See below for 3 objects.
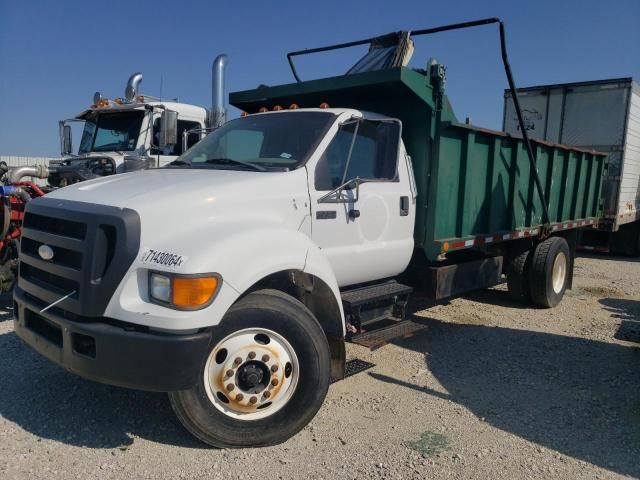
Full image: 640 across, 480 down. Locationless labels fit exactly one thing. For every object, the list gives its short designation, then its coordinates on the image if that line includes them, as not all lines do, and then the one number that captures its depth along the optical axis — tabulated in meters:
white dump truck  2.93
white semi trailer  10.58
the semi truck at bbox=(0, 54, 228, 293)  5.80
